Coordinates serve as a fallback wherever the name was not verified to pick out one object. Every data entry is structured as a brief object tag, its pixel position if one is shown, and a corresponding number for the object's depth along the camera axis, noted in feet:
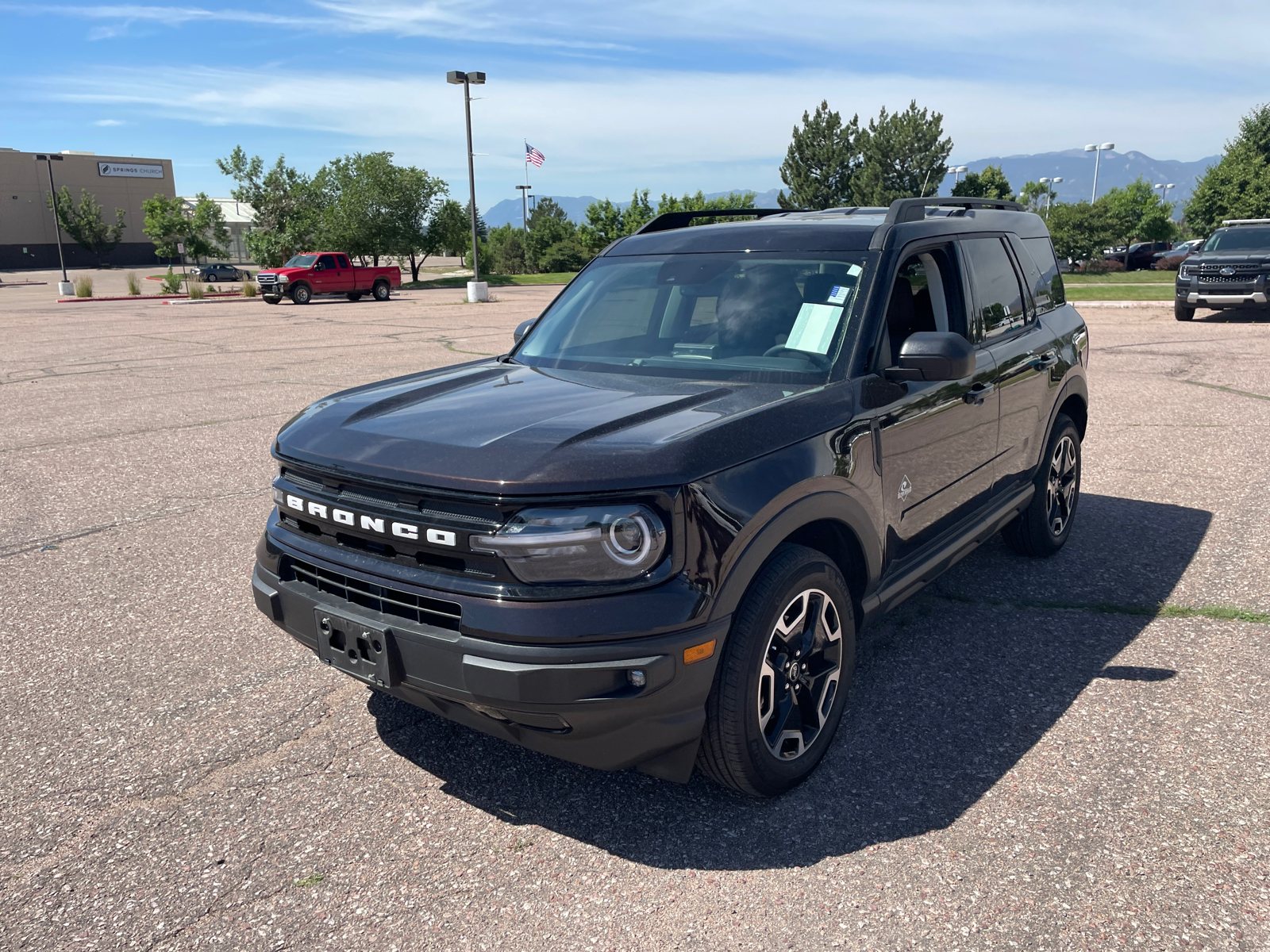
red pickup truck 116.16
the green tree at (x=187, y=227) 252.21
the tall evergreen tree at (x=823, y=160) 277.03
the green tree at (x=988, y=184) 240.94
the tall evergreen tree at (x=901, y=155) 266.57
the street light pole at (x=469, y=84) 107.86
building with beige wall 290.56
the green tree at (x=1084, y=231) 148.56
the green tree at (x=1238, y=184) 125.18
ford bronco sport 8.49
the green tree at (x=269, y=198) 210.38
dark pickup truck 62.54
